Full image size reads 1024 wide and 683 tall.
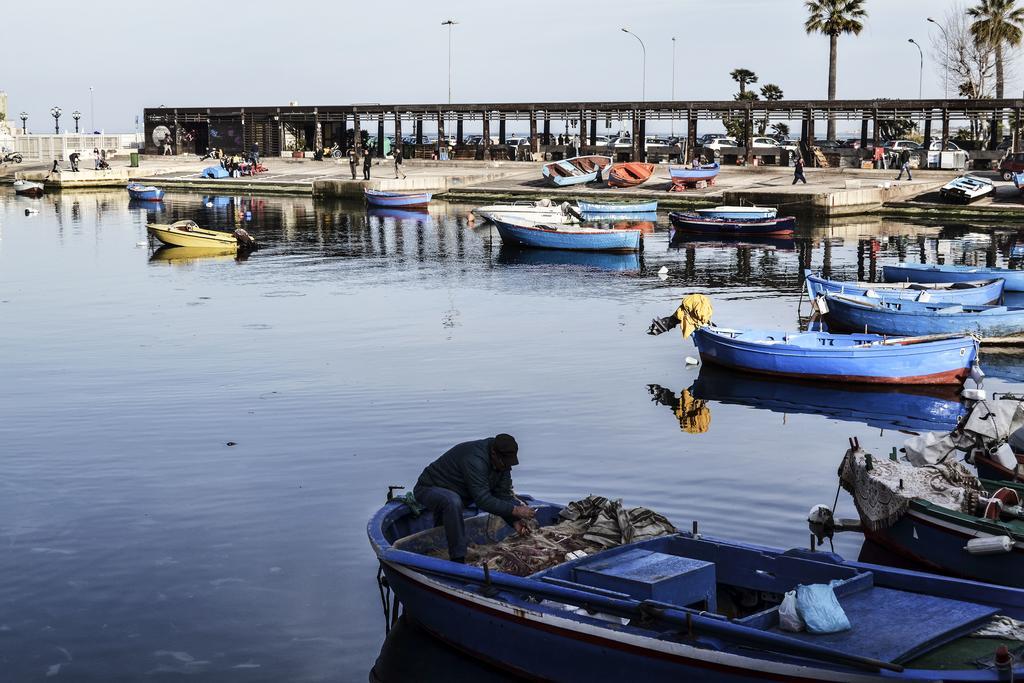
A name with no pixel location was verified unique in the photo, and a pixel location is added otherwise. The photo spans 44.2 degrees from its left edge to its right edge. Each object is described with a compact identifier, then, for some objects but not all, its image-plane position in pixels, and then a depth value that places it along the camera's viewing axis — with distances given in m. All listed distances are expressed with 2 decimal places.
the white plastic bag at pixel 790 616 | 10.91
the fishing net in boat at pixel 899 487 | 15.31
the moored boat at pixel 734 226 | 58.06
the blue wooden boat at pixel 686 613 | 10.38
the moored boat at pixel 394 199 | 74.00
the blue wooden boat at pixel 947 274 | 37.09
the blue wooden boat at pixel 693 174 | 73.25
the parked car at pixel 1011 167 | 69.62
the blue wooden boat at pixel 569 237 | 51.19
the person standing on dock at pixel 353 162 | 83.81
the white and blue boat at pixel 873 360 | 25.98
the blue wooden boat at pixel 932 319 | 29.50
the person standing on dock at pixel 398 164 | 86.72
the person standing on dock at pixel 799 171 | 70.88
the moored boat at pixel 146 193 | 80.12
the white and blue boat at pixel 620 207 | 65.62
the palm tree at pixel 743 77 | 123.44
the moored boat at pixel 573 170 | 77.06
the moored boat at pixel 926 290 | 32.69
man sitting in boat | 13.16
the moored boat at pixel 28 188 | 88.56
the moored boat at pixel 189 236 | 52.16
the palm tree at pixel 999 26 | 86.25
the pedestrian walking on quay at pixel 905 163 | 73.00
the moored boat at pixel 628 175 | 76.50
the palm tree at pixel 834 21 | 91.88
